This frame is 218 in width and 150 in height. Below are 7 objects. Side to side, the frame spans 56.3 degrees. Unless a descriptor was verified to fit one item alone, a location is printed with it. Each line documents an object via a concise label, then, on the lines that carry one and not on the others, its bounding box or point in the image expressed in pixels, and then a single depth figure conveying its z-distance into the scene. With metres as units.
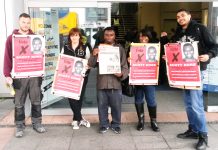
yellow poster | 3.76
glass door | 3.73
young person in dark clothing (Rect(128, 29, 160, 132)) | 3.23
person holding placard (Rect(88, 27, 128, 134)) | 3.16
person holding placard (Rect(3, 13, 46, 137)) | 3.12
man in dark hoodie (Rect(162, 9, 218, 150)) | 2.79
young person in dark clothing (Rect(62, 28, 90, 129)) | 3.25
